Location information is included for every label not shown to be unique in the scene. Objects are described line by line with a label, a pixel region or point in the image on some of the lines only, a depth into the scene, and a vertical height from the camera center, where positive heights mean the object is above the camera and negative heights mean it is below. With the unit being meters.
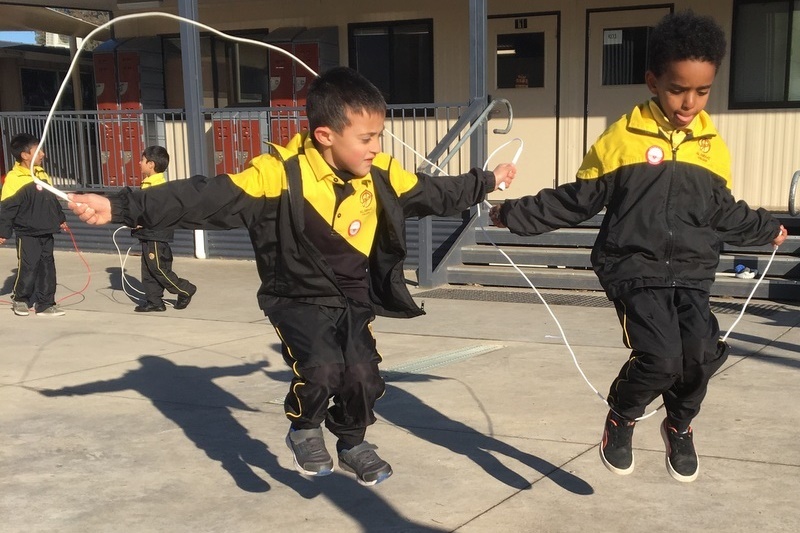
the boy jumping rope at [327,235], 3.60 -0.53
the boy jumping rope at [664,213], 3.69 -0.48
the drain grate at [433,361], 6.49 -1.92
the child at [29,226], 9.12 -1.17
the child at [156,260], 9.25 -1.53
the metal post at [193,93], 12.37 +0.16
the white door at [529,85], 13.06 +0.19
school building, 12.00 +0.33
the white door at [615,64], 12.56 +0.44
